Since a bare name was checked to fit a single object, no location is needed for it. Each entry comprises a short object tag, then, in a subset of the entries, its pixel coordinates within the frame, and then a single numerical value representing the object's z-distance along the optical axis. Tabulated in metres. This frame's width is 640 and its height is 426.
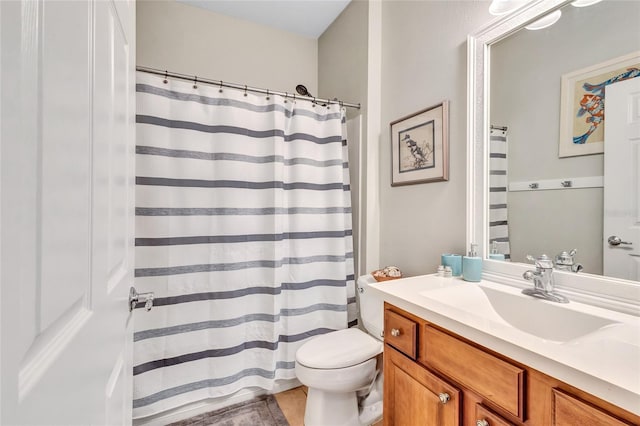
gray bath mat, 1.51
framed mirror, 0.91
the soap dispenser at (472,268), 1.14
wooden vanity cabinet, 0.55
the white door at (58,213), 0.23
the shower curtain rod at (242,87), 1.46
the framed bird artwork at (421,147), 1.40
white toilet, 1.32
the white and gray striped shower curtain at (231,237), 1.43
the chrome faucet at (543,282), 0.91
